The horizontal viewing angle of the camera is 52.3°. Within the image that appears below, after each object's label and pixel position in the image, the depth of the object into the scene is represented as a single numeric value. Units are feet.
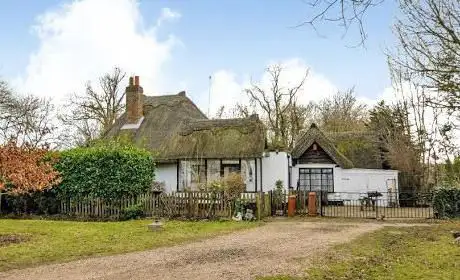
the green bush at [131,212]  68.44
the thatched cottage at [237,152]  93.50
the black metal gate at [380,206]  75.46
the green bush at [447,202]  68.23
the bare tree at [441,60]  30.89
